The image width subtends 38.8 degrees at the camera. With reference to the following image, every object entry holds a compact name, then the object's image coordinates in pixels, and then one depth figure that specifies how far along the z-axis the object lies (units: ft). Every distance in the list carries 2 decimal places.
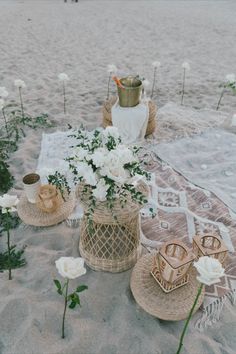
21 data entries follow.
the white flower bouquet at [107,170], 5.83
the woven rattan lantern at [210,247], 7.02
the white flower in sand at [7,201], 6.32
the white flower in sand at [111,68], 13.65
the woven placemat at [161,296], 6.39
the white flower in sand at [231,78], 13.12
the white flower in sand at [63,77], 13.28
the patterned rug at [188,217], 7.19
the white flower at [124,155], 5.82
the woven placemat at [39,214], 8.49
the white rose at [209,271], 4.54
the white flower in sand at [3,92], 11.24
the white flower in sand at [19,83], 12.34
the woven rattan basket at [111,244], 7.18
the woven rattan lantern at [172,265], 6.35
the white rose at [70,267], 5.11
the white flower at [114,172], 5.82
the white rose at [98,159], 5.77
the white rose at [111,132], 6.42
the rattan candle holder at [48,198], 8.28
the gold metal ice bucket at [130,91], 11.32
